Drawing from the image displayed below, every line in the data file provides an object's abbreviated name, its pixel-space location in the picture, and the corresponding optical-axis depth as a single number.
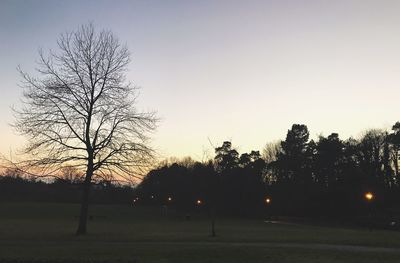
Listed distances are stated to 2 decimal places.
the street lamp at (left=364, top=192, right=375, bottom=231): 66.62
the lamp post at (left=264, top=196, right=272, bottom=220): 78.65
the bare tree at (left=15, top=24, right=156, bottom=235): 29.61
